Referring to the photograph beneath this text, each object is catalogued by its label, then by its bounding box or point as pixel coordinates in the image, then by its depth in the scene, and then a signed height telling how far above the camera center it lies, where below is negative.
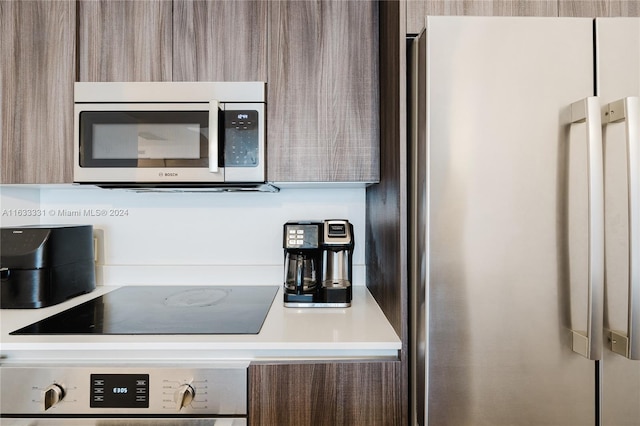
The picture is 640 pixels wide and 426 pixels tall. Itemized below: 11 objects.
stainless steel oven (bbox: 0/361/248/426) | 0.94 -0.46
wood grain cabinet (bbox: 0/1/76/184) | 1.28 +0.42
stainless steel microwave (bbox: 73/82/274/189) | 1.25 +0.28
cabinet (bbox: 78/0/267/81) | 1.27 +0.60
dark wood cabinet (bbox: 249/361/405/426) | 0.96 -0.47
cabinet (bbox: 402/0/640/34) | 1.02 +0.59
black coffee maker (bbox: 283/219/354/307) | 1.29 -0.18
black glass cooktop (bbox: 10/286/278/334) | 1.05 -0.32
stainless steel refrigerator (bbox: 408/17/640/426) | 0.89 -0.02
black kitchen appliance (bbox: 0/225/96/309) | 1.23 -0.18
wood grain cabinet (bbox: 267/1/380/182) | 1.27 +0.43
